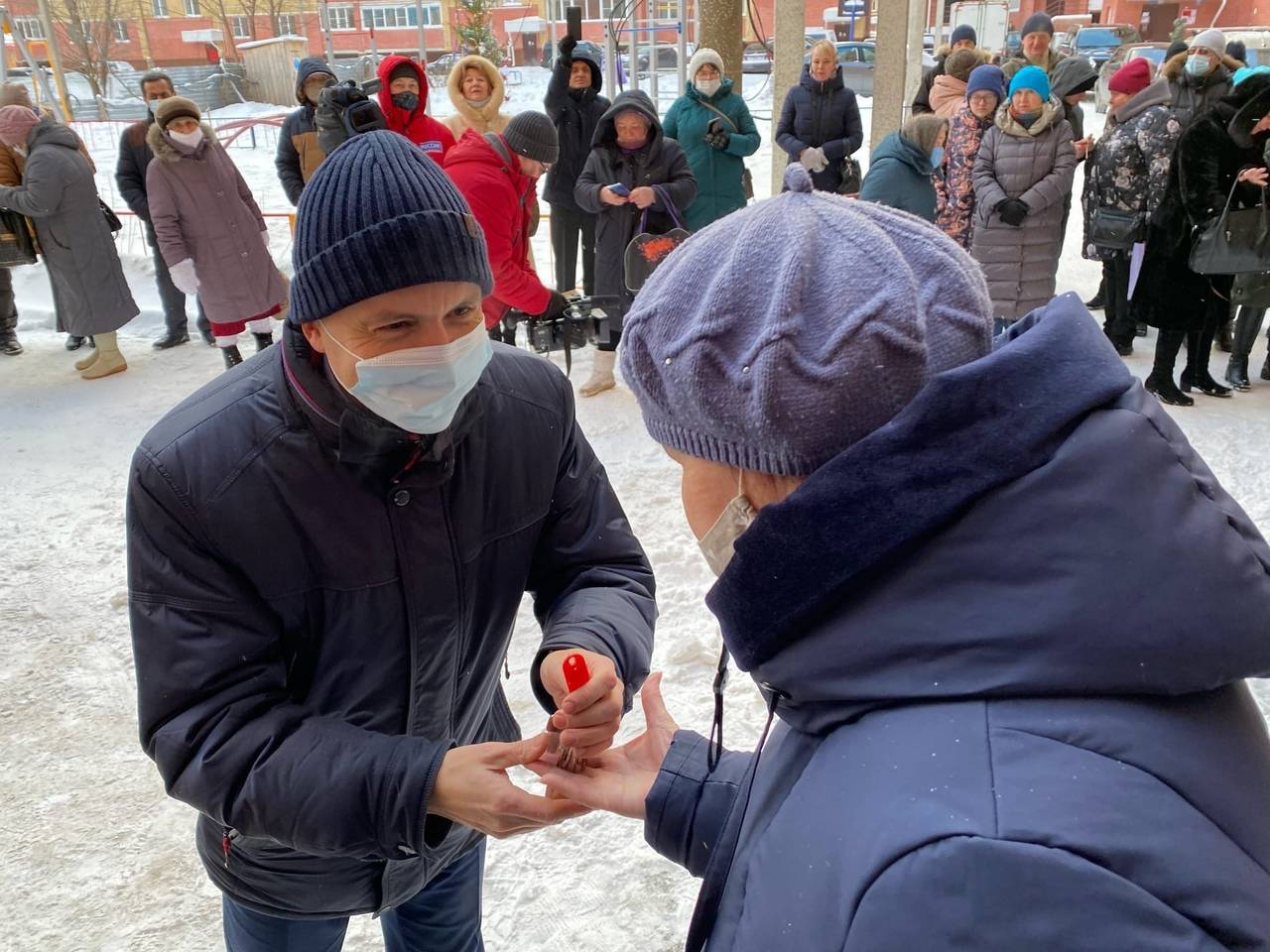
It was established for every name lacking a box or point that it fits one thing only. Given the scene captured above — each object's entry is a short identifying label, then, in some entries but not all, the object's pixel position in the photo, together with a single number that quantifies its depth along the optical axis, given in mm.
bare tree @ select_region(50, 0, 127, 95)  20047
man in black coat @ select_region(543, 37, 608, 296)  6832
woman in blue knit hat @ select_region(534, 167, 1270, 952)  650
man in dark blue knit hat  1383
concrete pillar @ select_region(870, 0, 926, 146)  9141
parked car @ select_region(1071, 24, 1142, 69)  25256
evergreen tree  23125
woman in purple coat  5984
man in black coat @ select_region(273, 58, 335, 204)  6574
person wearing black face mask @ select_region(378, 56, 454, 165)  5230
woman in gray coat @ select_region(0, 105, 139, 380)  6441
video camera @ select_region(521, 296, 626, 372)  5449
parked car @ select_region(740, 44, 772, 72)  26234
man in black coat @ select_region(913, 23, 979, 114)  8062
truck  21547
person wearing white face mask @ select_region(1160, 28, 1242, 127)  5672
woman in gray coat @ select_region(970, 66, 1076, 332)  5797
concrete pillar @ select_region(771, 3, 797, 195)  8922
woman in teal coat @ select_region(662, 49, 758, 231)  6746
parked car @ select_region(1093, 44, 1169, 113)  17875
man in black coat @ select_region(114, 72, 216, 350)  6770
